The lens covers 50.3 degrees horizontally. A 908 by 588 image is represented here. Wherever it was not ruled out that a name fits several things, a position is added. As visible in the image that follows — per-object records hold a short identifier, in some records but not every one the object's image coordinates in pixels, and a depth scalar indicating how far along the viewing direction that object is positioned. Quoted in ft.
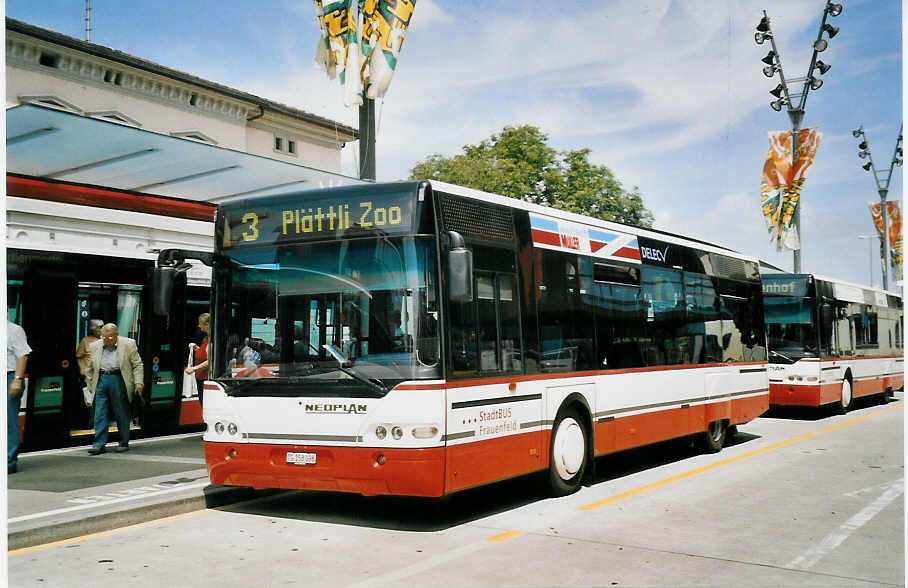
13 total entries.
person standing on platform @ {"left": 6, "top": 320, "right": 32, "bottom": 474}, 33.81
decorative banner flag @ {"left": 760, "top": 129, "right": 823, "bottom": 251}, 82.53
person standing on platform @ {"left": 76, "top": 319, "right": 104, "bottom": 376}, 41.39
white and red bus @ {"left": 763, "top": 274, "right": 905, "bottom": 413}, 64.75
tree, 176.86
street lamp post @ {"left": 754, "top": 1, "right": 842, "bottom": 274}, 85.51
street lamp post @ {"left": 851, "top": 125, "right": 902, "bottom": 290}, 124.99
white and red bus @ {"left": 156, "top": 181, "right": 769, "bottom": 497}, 25.91
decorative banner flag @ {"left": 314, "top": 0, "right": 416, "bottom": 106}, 36.94
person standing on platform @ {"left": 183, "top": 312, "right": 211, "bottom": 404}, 43.32
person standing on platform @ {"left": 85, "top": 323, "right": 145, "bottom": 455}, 39.32
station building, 39.75
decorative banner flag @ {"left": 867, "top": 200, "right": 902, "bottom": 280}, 120.34
